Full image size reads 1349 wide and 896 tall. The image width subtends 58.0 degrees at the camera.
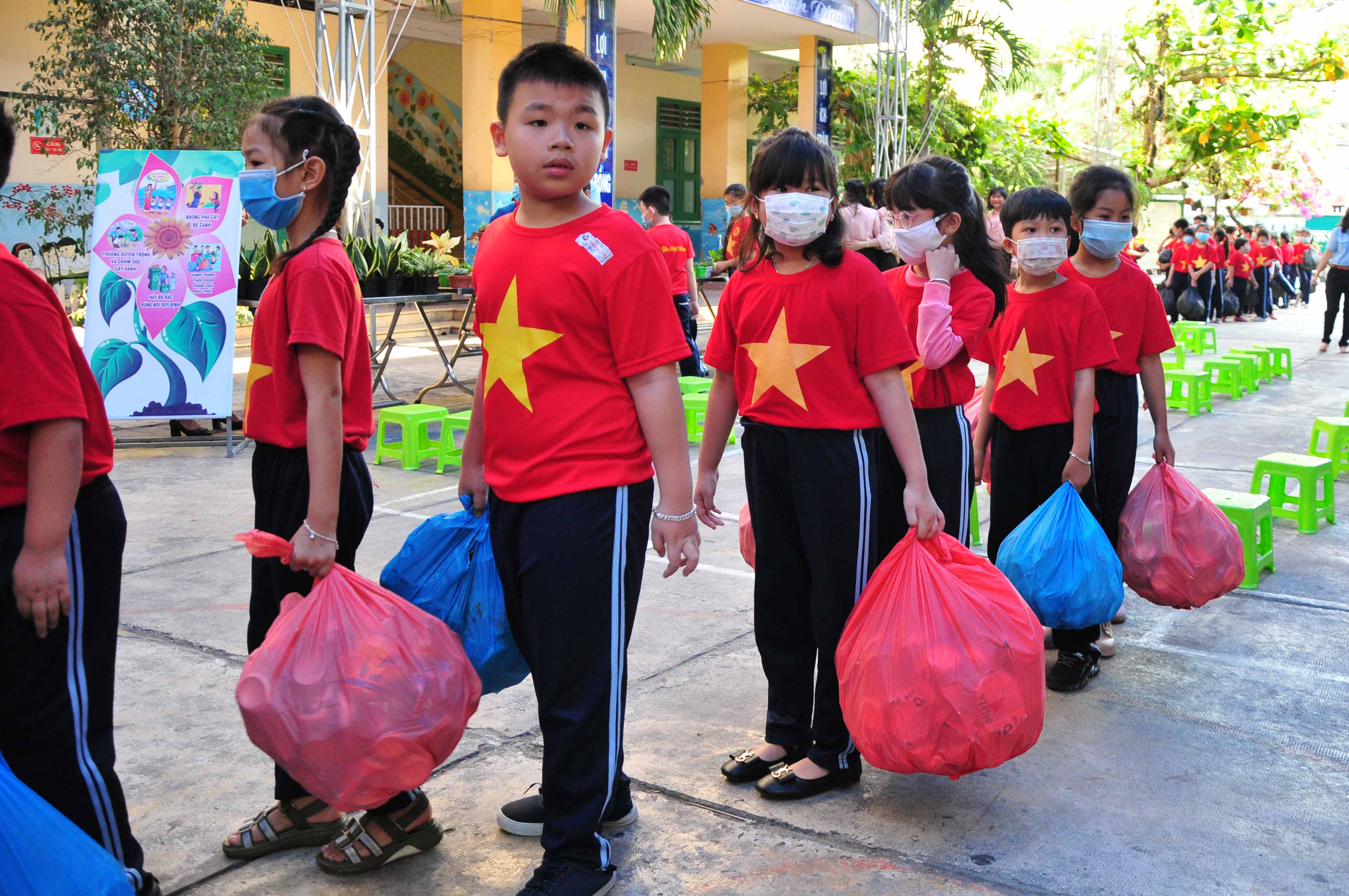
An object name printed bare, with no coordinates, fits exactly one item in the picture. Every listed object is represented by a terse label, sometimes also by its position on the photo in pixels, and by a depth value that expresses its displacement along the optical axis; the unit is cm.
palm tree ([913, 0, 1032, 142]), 1853
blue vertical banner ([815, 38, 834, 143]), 1931
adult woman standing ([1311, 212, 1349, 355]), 1210
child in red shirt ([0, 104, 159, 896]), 198
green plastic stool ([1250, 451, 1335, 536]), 563
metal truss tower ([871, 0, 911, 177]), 1738
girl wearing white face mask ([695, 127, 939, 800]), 275
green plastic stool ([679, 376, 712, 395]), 794
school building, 1210
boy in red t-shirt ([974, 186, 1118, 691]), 358
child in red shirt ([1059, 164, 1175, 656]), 377
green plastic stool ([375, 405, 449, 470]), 684
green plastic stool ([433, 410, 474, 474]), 678
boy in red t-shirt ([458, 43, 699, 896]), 226
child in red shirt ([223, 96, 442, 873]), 239
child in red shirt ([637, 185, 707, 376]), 922
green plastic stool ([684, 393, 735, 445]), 739
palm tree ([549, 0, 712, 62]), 1209
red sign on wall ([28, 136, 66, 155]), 1066
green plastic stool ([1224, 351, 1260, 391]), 1000
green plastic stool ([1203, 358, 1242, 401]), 979
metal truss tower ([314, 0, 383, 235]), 884
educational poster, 647
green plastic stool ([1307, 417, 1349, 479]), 661
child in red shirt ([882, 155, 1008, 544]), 317
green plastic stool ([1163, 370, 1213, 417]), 899
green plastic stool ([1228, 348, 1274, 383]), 1060
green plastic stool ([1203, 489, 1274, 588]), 476
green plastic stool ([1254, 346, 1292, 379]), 1109
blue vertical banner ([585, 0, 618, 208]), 1240
